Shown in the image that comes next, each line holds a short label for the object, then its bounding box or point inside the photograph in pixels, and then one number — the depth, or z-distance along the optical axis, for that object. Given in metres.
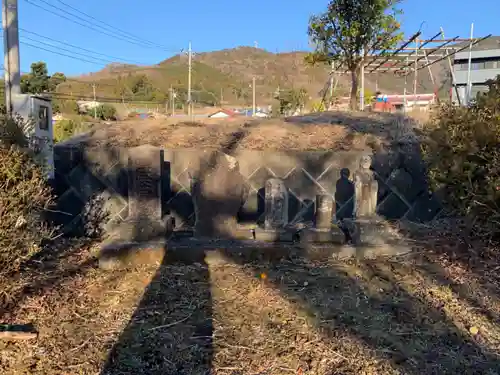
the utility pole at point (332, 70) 16.10
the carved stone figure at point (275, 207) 4.53
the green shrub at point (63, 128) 22.36
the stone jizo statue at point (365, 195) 4.62
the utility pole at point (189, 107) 30.06
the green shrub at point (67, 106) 46.50
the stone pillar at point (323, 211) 4.50
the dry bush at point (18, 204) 3.01
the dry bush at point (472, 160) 3.73
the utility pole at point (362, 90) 13.43
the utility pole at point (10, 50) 4.86
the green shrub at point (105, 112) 42.81
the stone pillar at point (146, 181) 4.37
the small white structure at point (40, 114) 4.81
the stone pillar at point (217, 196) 4.46
